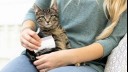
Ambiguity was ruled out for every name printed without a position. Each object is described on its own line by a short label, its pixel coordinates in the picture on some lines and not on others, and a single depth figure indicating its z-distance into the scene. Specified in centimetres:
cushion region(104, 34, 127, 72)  103
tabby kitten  120
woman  113
